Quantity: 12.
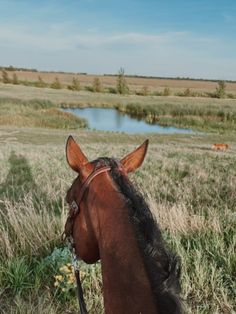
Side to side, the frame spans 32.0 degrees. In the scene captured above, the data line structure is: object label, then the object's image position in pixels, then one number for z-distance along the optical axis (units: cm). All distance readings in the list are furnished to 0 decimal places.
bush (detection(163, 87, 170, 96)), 7824
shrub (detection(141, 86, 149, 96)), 7862
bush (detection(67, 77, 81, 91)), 8331
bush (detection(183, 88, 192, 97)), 7894
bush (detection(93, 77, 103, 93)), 8269
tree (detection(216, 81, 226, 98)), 7456
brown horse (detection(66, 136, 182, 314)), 160
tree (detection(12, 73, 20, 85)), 8768
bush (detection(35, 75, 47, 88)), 8562
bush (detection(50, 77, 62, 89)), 8312
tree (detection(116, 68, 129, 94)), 7800
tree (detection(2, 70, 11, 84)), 8820
